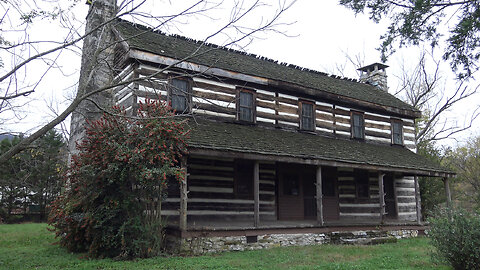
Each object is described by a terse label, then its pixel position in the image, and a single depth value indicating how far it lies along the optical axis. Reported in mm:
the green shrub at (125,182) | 9945
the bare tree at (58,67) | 7746
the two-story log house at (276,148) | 12711
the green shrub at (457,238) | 8188
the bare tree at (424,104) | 31453
